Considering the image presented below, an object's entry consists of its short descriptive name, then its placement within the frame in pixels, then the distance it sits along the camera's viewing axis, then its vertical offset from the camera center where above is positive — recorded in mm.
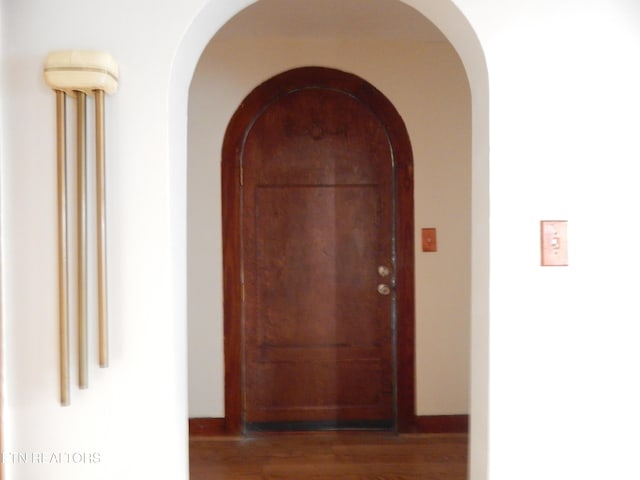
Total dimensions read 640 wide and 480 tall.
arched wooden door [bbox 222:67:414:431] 3078 -148
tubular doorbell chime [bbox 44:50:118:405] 1487 +8
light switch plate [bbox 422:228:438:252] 3115 -55
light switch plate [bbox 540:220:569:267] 1585 -32
